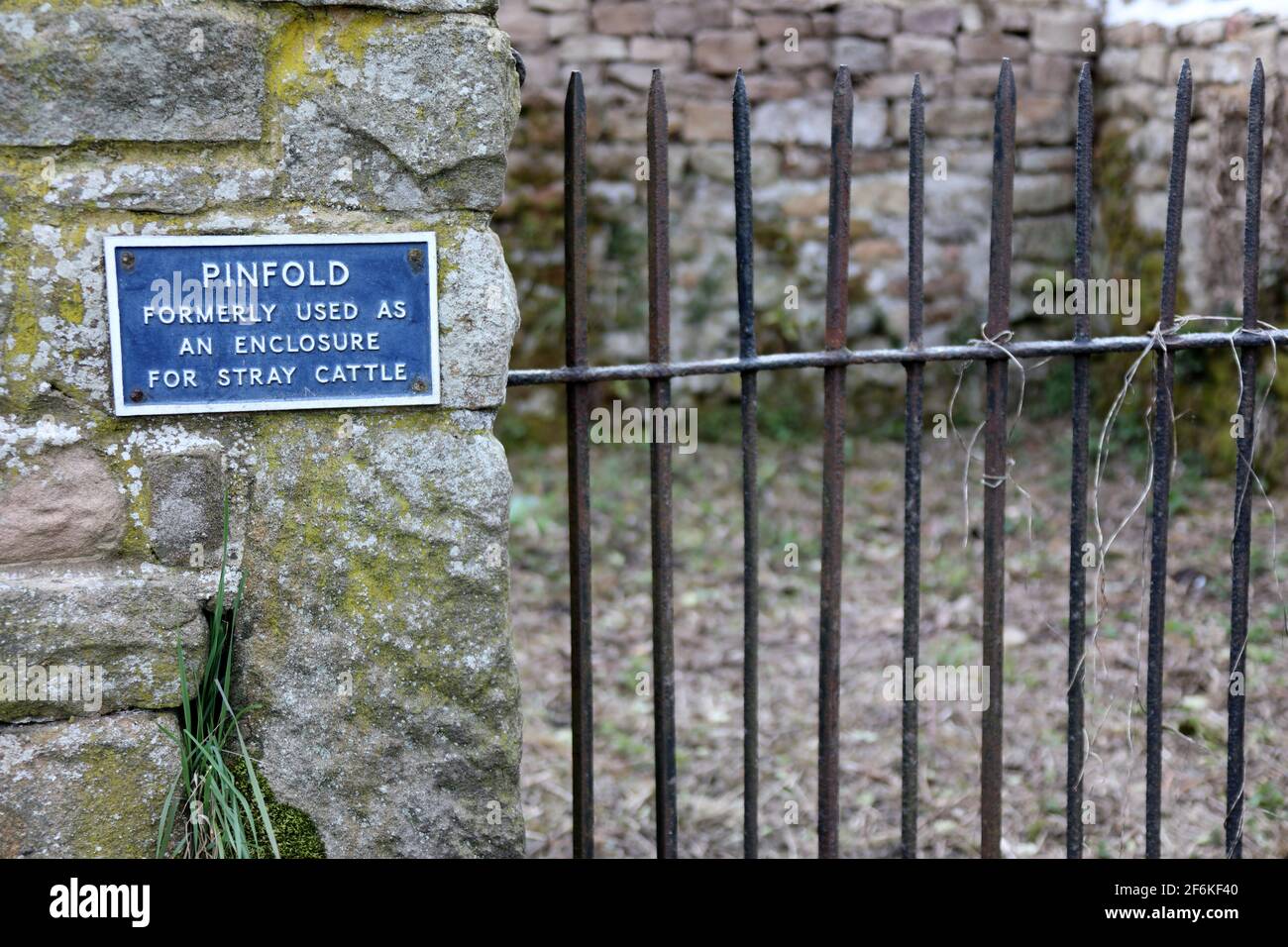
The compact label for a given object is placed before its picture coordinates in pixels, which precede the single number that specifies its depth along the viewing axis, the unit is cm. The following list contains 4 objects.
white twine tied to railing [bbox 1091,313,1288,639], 206
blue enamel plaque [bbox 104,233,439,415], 170
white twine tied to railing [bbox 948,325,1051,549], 204
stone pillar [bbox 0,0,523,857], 167
